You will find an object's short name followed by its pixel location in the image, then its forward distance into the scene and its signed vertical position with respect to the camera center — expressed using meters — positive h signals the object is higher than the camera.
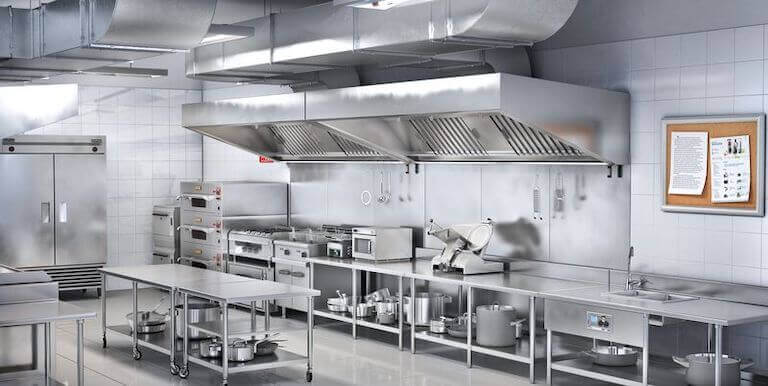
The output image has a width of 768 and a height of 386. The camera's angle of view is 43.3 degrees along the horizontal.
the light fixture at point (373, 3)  4.60 +0.85
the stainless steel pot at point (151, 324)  8.29 -1.26
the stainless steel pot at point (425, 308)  8.24 -1.10
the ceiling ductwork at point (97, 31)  5.21 +0.85
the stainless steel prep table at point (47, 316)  5.90 -0.85
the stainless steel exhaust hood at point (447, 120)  6.87 +0.50
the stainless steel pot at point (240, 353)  7.04 -1.27
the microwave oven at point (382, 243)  8.96 -0.60
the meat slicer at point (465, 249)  7.98 -0.59
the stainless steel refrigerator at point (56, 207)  11.05 -0.33
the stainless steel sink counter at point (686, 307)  5.87 -0.82
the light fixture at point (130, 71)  9.56 +1.10
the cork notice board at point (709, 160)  6.46 +0.14
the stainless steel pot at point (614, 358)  6.66 -1.23
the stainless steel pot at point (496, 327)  7.50 -1.15
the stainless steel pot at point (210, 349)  7.22 -1.28
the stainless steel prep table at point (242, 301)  6.74 -0.89
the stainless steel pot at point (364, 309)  8.81 -1.19
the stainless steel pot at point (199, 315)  8.10 -1.15
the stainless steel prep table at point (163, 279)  7.50 -0.81
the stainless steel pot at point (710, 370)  6.05 -1.20
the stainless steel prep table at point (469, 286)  7.12 -0.81
